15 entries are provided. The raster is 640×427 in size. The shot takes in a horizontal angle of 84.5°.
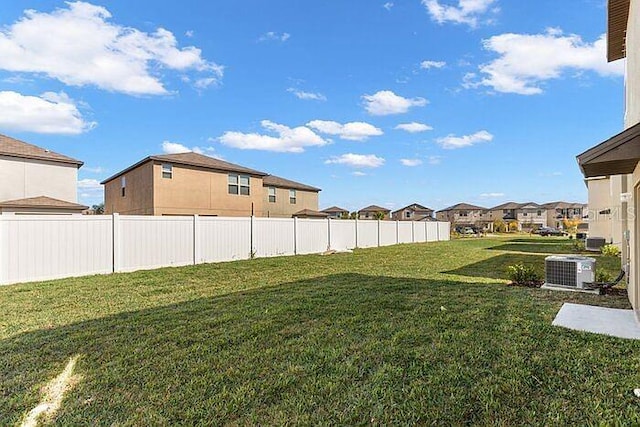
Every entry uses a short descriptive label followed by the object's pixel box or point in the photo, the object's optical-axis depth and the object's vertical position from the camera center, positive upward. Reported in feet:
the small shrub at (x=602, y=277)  23.81 -4.24
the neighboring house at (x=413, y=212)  223.10 +5.17
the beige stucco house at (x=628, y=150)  13.41 +2.53
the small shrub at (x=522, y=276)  25.70 -4.35
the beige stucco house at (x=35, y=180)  53.57 +7.83
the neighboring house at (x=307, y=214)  88.99 +2.03
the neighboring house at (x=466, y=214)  230.27 +2.95
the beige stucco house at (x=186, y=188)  58.85 +6.81
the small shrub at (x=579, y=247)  58.75 -5.46
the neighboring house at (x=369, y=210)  207.69 +6.13
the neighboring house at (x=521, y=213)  224.33 +2.85
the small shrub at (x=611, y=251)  48.11 -4.82
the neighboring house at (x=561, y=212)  220.23 +3.18
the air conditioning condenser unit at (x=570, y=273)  22.68 -3.74
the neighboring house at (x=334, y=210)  183.44 +6.15
